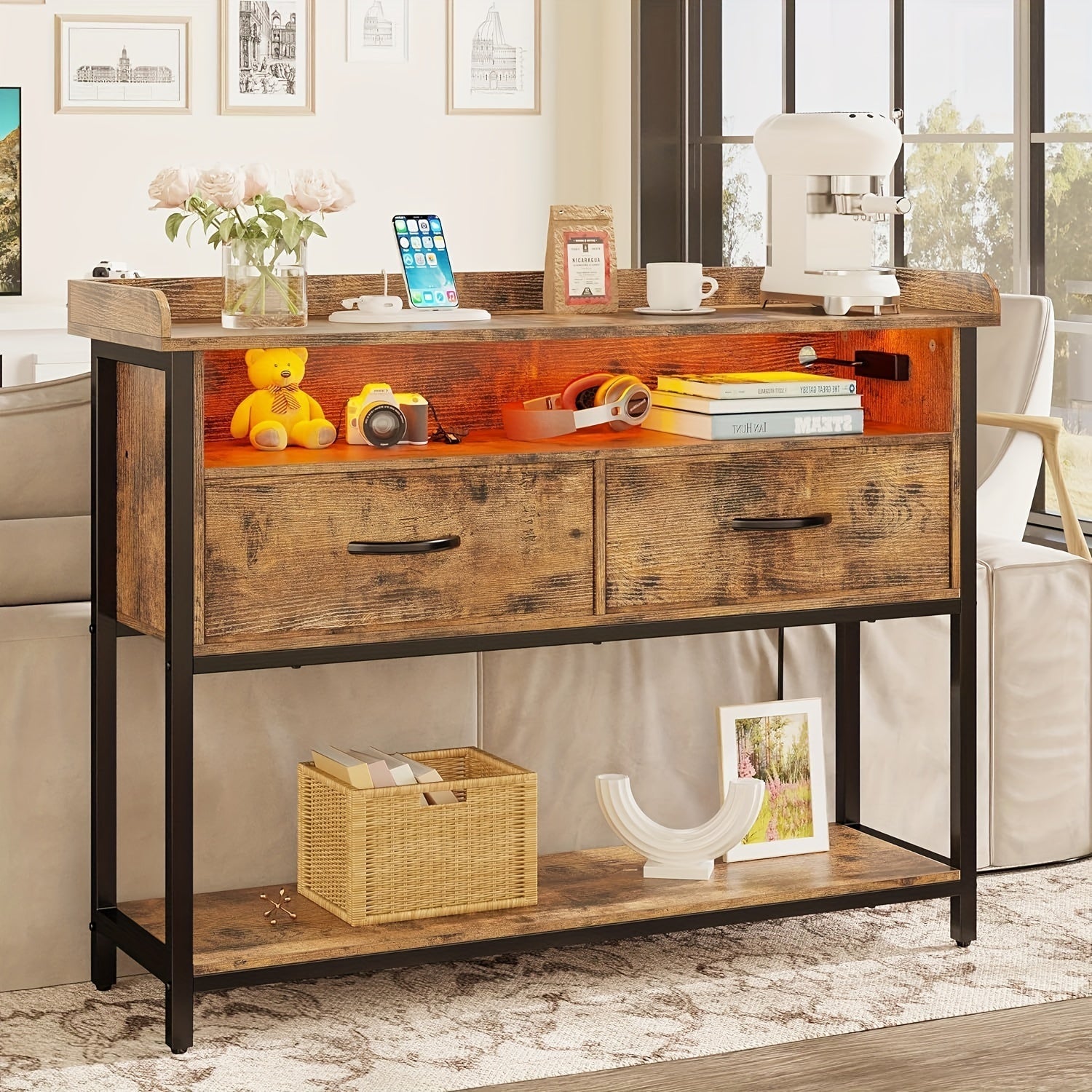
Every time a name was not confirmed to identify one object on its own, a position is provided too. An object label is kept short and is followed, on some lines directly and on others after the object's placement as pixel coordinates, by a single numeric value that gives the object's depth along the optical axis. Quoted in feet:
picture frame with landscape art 16.69
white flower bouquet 14.12
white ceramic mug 15.86
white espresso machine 16.20
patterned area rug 13.48
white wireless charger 14.67
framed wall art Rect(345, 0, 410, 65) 37.69
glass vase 14.11
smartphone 15.26
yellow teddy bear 14.49
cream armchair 18.00
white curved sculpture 15.79
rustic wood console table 13.38
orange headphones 15.16
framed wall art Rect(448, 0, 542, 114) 38.45
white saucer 15.88
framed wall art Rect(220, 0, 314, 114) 36.97
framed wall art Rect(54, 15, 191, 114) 35.91
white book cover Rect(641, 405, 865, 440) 14.95
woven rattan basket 14.54
